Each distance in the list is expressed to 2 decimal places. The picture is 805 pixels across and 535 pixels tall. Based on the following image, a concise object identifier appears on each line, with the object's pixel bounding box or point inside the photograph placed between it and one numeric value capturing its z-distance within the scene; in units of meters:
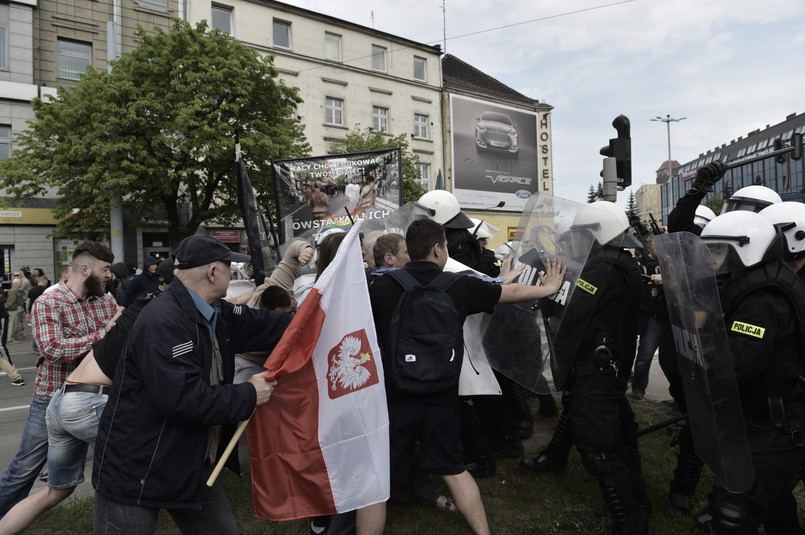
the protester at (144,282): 7.60
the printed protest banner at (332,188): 6.74
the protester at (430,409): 2.85
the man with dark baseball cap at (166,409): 2.07
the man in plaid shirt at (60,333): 3.18
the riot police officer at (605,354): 3.14
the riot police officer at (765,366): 2.47
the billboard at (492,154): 33.59
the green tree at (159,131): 15.31
